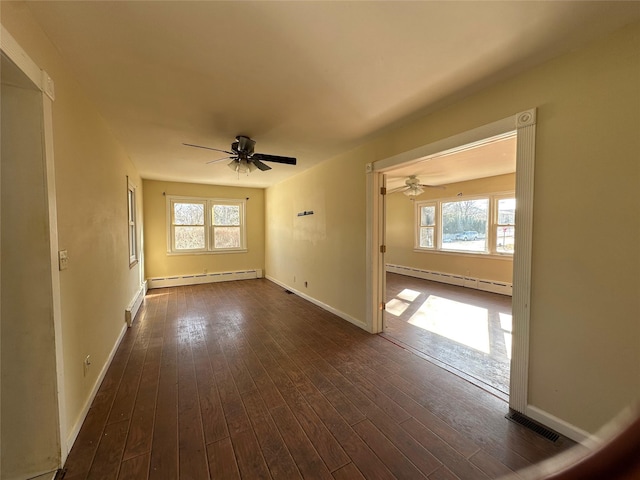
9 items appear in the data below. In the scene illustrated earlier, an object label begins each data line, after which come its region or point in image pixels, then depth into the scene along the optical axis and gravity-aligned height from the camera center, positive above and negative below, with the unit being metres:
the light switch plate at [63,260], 1.60 -0.18
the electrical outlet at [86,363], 1.98 -0.99
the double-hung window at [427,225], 6.91 +0.14
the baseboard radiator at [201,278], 5.97 -1.13
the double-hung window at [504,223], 5.38 +0.15
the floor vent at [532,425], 1.75 -1.32
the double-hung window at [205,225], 6.13 +0.13
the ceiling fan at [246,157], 3.04 +0.84
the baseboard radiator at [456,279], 5.36 -1.12
